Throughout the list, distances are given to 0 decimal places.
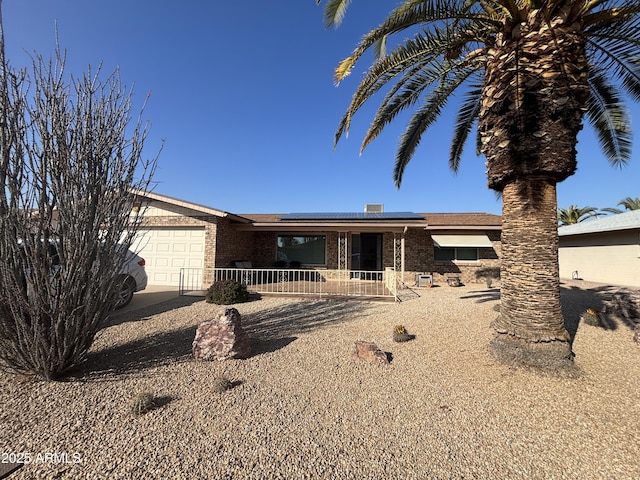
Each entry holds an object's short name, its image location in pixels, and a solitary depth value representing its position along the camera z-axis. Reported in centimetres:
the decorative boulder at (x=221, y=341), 479
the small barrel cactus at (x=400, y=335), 577
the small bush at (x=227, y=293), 923
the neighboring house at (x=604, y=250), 1343
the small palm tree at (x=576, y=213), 2838
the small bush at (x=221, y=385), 378
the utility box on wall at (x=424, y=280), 1330
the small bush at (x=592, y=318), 628
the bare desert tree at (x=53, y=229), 356
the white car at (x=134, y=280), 872
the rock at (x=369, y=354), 477
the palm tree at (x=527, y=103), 443
